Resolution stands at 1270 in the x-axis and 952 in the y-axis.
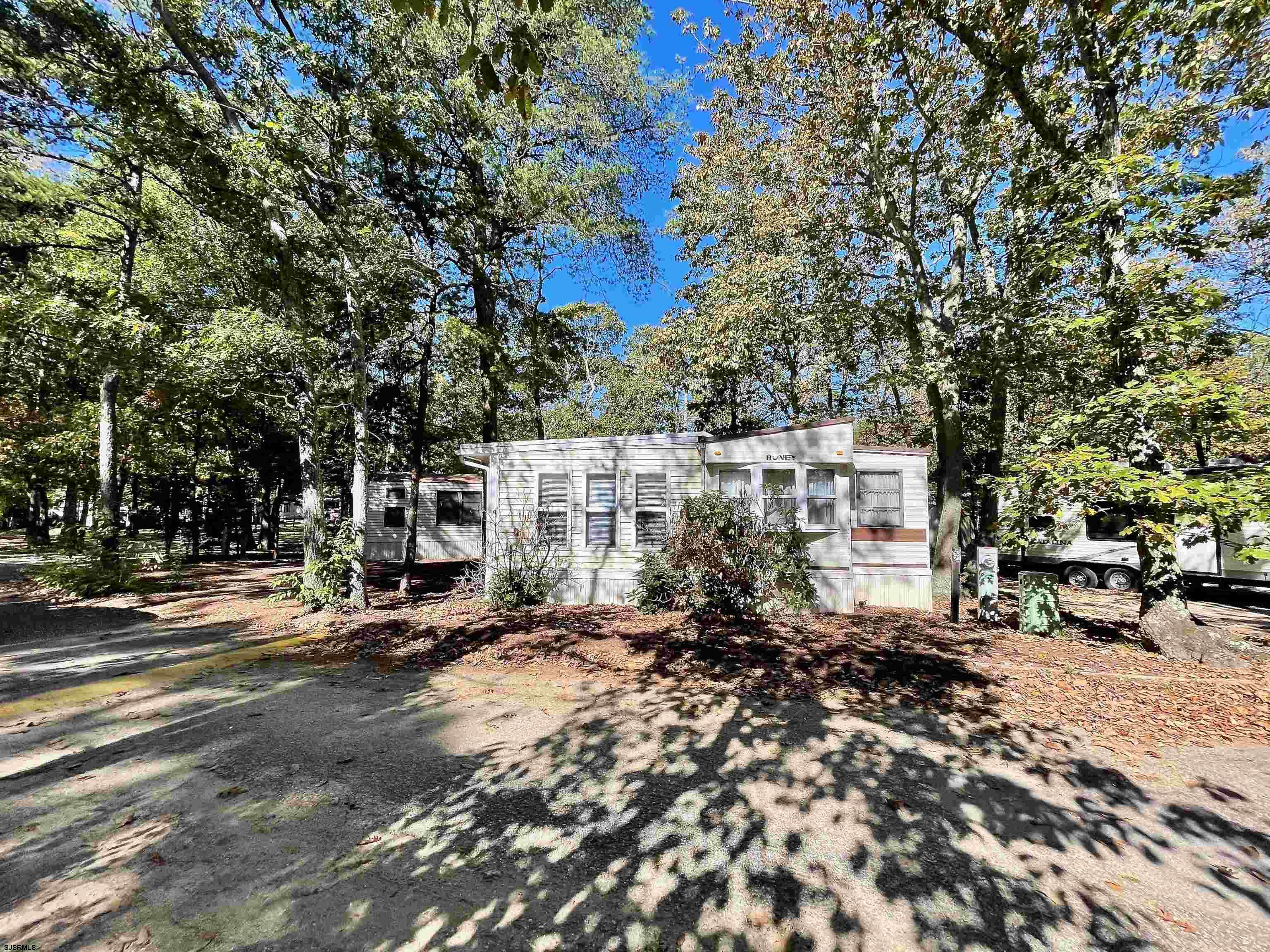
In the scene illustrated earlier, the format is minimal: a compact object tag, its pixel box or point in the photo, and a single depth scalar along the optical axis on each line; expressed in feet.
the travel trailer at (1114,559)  38.14
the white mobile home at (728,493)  32.86
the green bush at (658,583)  30.76
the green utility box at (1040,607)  26.78
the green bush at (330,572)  31.60
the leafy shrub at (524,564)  32.76
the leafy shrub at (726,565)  29.81
